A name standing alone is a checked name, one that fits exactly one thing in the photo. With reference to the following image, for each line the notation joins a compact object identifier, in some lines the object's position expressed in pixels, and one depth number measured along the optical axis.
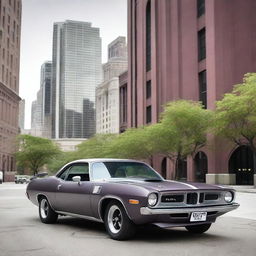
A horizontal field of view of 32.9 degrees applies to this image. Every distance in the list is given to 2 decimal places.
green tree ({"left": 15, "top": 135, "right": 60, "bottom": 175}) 85.06
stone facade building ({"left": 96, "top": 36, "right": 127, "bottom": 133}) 160.62
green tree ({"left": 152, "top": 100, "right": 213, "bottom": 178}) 41.31
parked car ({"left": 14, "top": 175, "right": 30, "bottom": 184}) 72.13
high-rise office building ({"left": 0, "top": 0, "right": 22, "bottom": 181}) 98.62
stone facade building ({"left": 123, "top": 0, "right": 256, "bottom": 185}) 46.75
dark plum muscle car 7.11
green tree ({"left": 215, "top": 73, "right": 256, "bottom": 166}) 34.12
